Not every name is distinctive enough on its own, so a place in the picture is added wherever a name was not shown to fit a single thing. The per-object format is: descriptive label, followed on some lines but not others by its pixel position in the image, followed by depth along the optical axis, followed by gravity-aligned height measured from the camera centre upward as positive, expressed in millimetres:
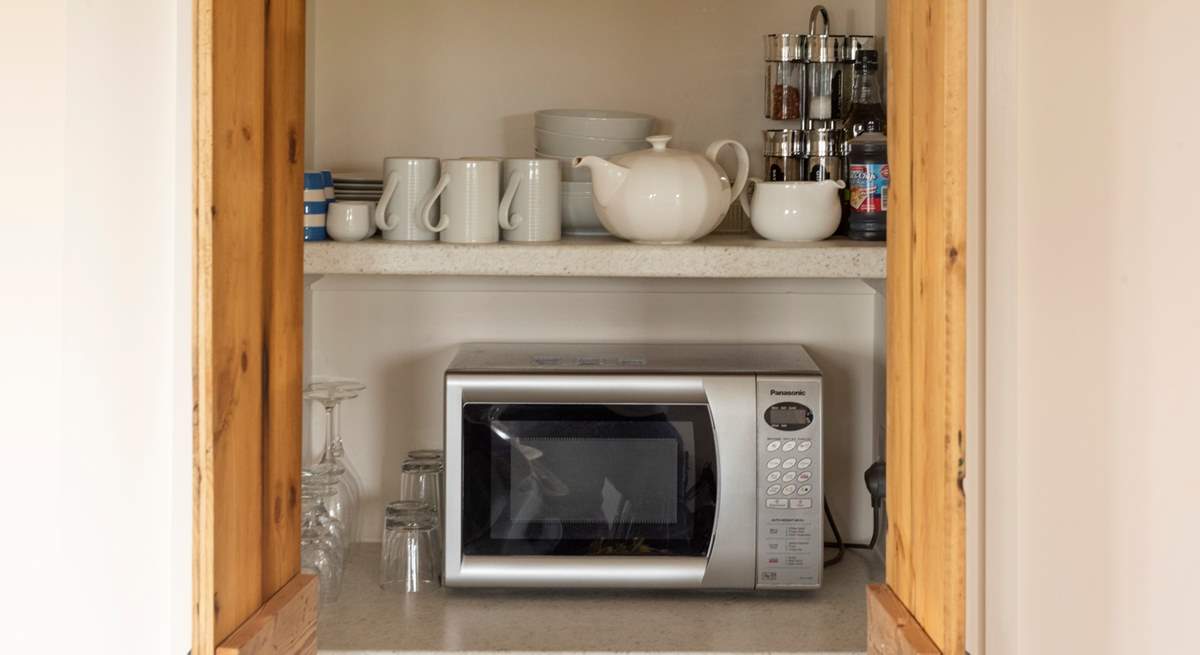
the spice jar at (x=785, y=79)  1918 +376
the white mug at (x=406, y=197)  1730 +175
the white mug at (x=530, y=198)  1740 +175
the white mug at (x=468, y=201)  1710 +168
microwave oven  1727 -209
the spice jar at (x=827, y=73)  1905 +383
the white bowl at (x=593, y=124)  1831 +292
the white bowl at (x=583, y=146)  1833 +260
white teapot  1676 +176
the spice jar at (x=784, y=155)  1917 +260
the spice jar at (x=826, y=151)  1904 +263
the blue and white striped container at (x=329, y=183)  1774 +201
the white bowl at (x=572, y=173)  1836 +221
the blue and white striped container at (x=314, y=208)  1729 +161
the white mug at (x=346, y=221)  1736 +142
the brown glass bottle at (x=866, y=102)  1870 +332
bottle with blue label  1728 +195
